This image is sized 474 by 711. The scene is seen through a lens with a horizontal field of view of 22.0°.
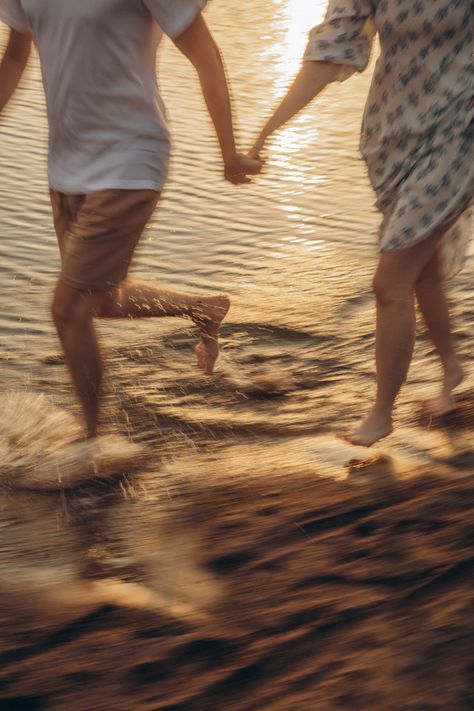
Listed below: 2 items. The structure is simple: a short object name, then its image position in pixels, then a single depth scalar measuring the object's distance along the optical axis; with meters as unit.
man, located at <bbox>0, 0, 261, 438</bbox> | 3.13
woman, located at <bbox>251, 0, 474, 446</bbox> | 3.18
